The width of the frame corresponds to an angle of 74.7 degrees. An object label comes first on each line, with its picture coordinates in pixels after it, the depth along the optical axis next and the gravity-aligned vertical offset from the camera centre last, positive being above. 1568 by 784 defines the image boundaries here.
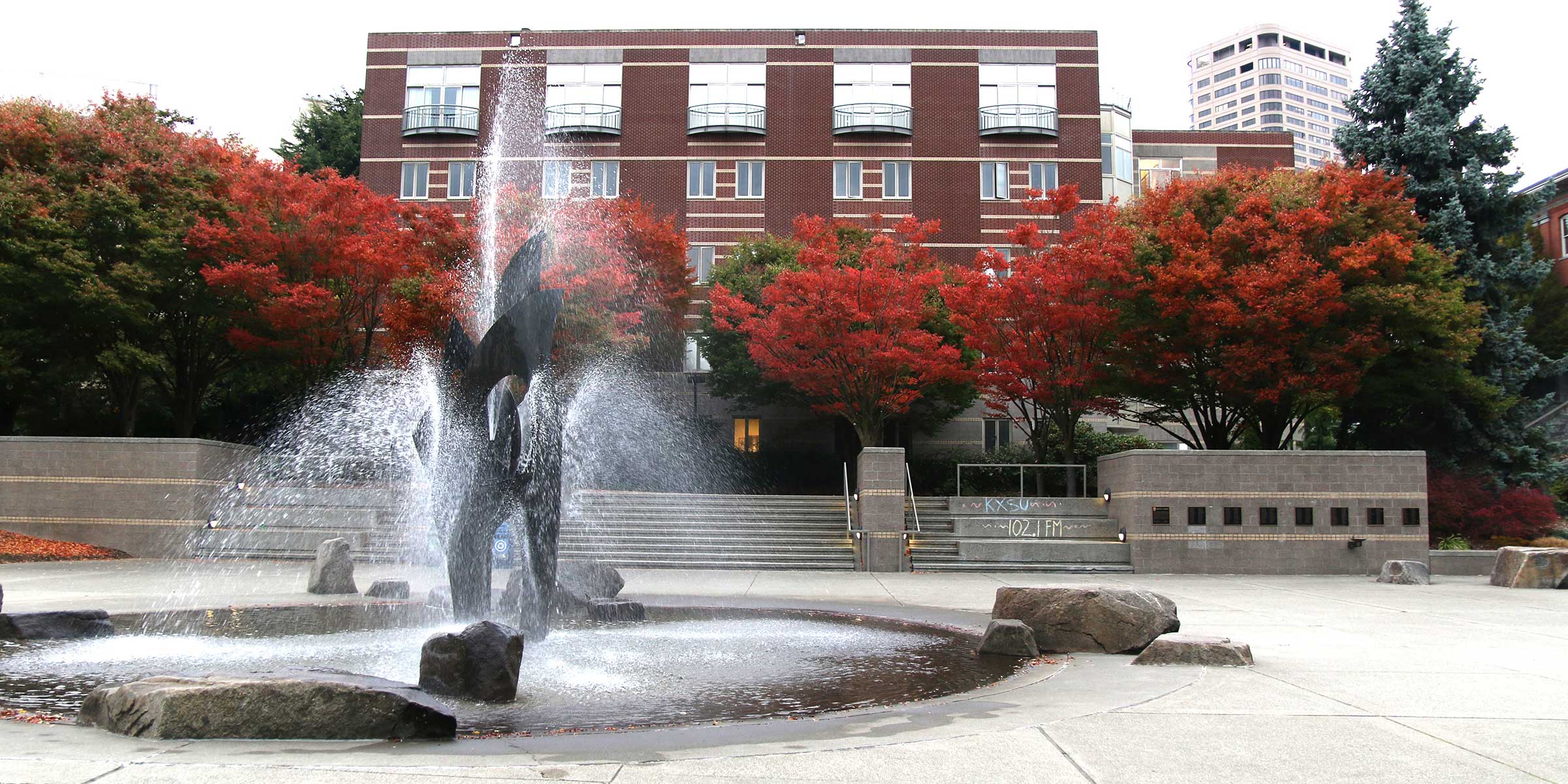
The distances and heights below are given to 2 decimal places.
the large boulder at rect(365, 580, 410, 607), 13.78 -1.56
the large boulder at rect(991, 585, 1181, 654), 9.65 -1.33
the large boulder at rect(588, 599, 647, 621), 11.97 -1.58
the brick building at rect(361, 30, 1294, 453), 42.56 +14.83
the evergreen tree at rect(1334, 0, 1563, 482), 27.06 +7.73
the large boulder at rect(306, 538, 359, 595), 14.61 -1.37
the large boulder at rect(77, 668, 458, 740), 5.62 -1.31
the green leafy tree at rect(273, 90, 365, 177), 49.91 +16.69
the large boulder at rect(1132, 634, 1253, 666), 8.43 -1.43
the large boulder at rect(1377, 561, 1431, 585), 18.77 -1.70
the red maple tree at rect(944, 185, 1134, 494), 25.20 +4.10
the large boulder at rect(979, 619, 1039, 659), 9.45 -1.49
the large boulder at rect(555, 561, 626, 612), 13.34 -1.37
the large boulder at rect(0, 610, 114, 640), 9.61 -1.48
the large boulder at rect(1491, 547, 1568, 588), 17.83 -1.50
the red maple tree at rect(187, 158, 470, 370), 27.38 +5.90
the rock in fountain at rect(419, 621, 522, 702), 7.16 -1.33
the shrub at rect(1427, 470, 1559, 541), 24.31 -0.68
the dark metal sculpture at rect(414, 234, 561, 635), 10.57 +0.33
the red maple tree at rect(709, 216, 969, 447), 27.28 +4.00
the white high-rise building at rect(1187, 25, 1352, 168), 192.12 +74.86
